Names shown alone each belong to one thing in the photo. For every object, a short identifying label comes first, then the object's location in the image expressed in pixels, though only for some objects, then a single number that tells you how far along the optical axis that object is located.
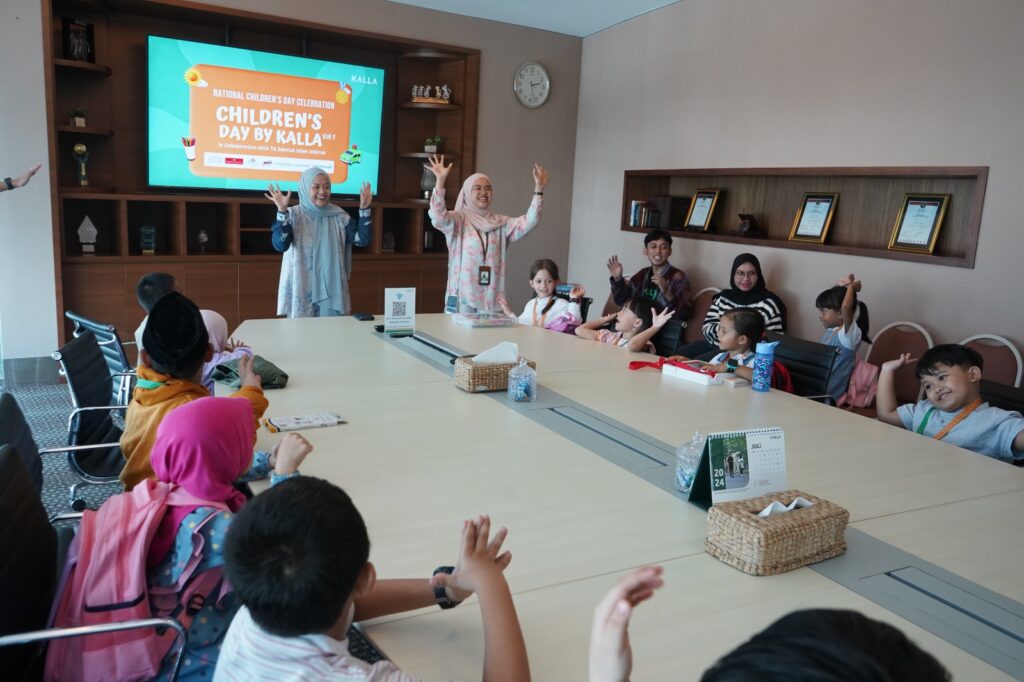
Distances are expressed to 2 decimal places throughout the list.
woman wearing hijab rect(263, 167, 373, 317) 4.49
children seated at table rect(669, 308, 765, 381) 3.17
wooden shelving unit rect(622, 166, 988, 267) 3.96
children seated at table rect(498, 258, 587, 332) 4.23
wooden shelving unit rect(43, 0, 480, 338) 5.19
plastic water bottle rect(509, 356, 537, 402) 2.53
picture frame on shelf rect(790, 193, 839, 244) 4.67
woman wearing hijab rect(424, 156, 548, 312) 4.60
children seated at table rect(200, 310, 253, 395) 2.67
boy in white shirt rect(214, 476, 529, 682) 0.99
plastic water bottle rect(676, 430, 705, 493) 1.80
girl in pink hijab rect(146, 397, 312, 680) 1.38
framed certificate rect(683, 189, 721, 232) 5.53
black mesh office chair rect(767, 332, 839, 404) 3.13
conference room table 1.22
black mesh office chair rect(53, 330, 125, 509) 2.46
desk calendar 1.60
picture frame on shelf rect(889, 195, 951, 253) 4.05
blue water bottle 2.89
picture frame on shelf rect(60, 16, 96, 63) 5.03
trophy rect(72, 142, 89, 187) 5.18
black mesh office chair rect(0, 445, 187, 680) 1.26
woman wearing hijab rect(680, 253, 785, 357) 4.69
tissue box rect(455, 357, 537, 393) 2.63
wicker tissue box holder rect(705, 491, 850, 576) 1.41
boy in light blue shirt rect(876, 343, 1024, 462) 2.33
